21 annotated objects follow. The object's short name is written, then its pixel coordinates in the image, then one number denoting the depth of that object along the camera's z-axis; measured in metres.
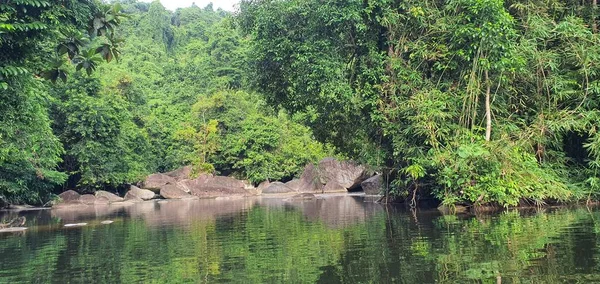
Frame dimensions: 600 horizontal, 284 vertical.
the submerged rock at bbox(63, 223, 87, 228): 17.77
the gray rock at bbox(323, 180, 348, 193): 36.11
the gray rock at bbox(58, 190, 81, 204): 33.70
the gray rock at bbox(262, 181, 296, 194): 38.22
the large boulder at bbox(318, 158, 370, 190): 35.44
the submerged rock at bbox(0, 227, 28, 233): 16.86
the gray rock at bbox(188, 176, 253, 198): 38.56
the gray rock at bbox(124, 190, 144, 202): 36.44
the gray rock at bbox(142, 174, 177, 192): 39.31
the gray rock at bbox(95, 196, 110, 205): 34.38
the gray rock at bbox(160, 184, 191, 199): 37.78
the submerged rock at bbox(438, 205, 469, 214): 15.67
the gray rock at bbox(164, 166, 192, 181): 41.84
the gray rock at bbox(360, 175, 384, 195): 27.77
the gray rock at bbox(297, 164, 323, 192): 36.78
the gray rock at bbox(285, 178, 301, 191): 38.06
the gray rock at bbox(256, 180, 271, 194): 40.63
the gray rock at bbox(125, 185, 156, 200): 37.19
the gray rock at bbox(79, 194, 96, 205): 34.01
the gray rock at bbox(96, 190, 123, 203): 34.91
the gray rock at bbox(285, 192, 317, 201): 30.67
